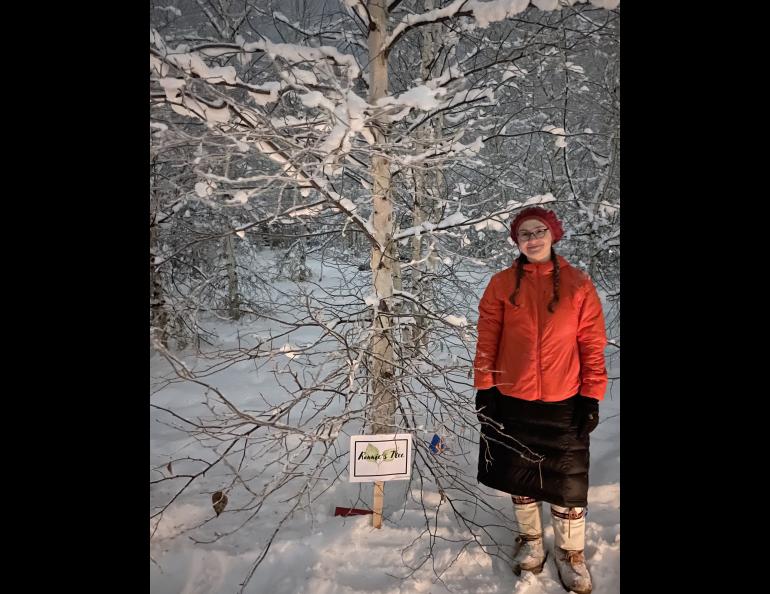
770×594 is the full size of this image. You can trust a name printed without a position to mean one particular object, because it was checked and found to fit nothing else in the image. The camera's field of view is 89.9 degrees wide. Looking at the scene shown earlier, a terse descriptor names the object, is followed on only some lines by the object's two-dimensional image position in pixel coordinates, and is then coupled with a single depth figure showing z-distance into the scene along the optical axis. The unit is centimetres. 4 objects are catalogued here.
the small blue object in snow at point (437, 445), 183
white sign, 168
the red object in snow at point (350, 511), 216
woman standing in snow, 167
